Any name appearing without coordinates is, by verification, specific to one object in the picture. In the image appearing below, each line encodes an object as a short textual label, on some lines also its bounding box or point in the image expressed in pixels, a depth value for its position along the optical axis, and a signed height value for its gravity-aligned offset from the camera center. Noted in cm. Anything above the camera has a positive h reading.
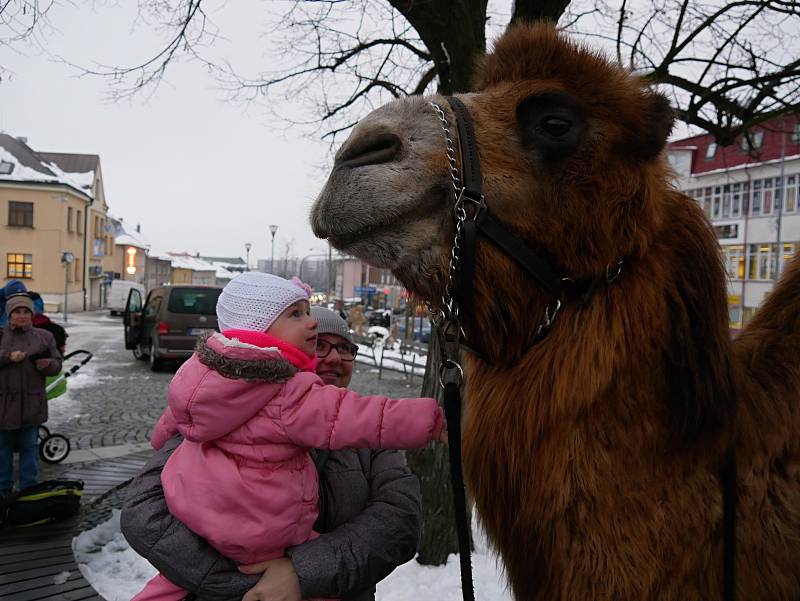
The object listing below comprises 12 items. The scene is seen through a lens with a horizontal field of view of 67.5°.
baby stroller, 761 -221
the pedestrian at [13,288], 699 -22
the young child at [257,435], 182 -48
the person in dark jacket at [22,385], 616 -122
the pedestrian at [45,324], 754 -68
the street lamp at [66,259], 3849 +79
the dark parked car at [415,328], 2763 -211
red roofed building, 3459 +564
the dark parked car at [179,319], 1592 -117
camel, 140 -14
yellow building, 4091 +325
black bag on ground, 547 -217
